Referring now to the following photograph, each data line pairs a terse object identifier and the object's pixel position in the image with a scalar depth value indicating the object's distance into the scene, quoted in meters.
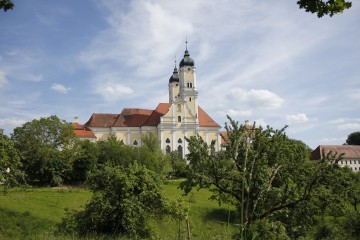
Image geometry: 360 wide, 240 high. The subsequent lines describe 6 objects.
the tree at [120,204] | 15.60
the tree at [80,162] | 40.12
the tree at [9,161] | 18.69
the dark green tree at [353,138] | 91.06
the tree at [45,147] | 37.47
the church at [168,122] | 68.25
